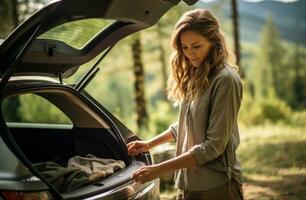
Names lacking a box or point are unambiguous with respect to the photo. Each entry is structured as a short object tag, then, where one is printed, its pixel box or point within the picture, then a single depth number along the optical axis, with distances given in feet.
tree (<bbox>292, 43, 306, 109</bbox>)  205.36
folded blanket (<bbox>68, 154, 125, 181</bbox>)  10.40
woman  9.70
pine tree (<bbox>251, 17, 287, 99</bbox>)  226.17
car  8.27
